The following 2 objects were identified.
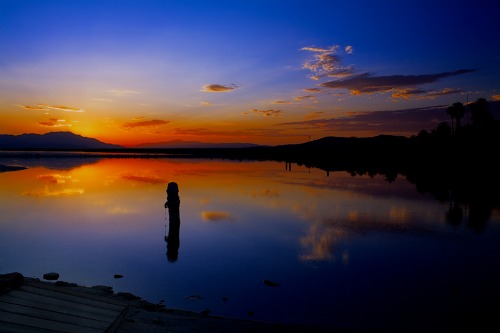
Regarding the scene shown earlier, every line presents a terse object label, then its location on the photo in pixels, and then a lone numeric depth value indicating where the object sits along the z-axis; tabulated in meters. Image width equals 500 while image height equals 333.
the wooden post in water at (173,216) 18.03
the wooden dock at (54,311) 6.45
